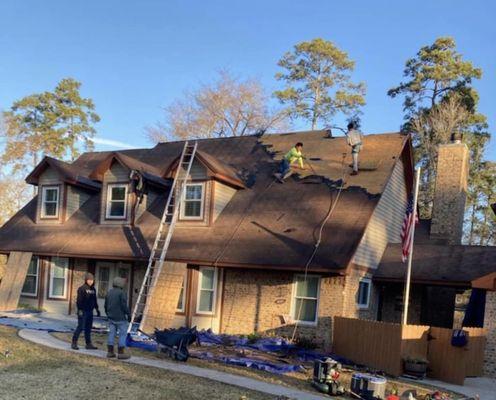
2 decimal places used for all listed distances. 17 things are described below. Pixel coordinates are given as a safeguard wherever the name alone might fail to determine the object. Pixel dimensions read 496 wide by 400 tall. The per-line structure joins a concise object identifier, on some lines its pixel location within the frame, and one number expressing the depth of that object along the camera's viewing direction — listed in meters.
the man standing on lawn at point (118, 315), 11.28
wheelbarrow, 11.95
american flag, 14.16
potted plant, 12.69
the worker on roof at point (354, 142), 17.95
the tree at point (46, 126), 50.41
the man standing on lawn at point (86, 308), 12.12
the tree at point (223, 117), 42.25
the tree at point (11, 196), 45.19
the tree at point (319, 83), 41.84
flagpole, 13.56
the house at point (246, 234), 15.52
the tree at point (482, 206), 37.56
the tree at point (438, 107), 36.12
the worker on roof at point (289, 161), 18.78
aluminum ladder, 16.12
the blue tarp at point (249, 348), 11.98
